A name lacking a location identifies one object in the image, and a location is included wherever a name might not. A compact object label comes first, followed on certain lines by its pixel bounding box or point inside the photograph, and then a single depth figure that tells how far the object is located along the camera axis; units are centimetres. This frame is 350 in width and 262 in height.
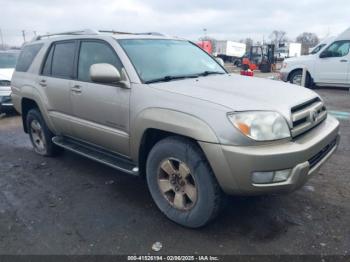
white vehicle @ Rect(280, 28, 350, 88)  1126
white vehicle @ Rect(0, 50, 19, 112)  832
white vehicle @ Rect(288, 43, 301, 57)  4931
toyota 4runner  252
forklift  2520
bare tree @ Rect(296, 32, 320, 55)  8188
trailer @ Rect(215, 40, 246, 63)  4144
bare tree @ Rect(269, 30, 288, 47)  7619
